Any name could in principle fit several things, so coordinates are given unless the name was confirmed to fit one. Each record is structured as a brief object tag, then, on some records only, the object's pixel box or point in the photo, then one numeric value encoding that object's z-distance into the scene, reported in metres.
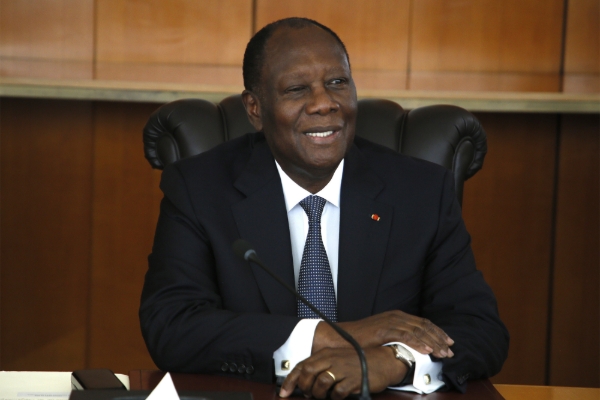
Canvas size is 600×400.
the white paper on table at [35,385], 3.18
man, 3.41
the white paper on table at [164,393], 3.06
